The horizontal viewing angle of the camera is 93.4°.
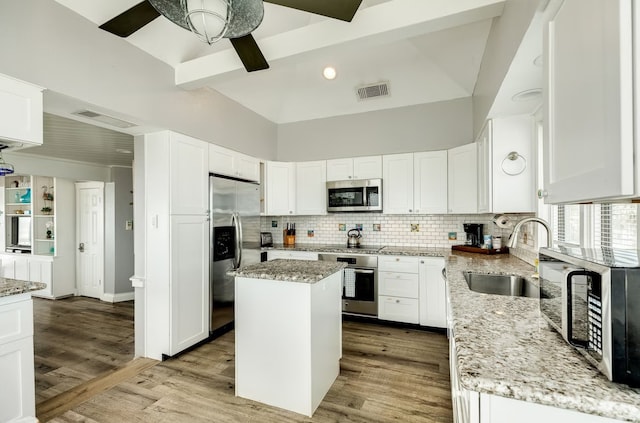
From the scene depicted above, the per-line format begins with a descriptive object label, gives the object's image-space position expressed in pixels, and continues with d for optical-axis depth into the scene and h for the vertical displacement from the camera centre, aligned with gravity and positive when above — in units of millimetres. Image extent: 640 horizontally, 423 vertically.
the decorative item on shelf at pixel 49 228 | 5516 -279
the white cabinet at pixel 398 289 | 3617 -963
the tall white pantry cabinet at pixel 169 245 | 2877 -321
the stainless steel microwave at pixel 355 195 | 4055 +202
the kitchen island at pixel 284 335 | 2068 -890
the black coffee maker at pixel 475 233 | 3674 -296
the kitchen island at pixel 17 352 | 1745 -831
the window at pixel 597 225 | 1438 -100
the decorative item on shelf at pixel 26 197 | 5586 +302
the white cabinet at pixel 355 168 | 4125 +588
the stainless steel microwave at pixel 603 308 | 697 -259
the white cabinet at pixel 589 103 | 695 +295
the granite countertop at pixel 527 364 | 694 -438
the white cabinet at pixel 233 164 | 3461 +601
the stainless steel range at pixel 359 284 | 3787 -941
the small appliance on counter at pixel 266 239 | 4549 -440
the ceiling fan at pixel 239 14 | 1375 +1088
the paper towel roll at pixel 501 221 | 2546 -105
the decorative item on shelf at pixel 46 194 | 5520 +346
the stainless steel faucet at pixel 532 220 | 1693 -126
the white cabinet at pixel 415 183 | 3807 +350
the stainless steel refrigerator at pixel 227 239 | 3385 -333
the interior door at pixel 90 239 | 5332 -474
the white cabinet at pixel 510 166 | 2393 +348
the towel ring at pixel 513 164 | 2402 +362
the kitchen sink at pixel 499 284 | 2068 -540
